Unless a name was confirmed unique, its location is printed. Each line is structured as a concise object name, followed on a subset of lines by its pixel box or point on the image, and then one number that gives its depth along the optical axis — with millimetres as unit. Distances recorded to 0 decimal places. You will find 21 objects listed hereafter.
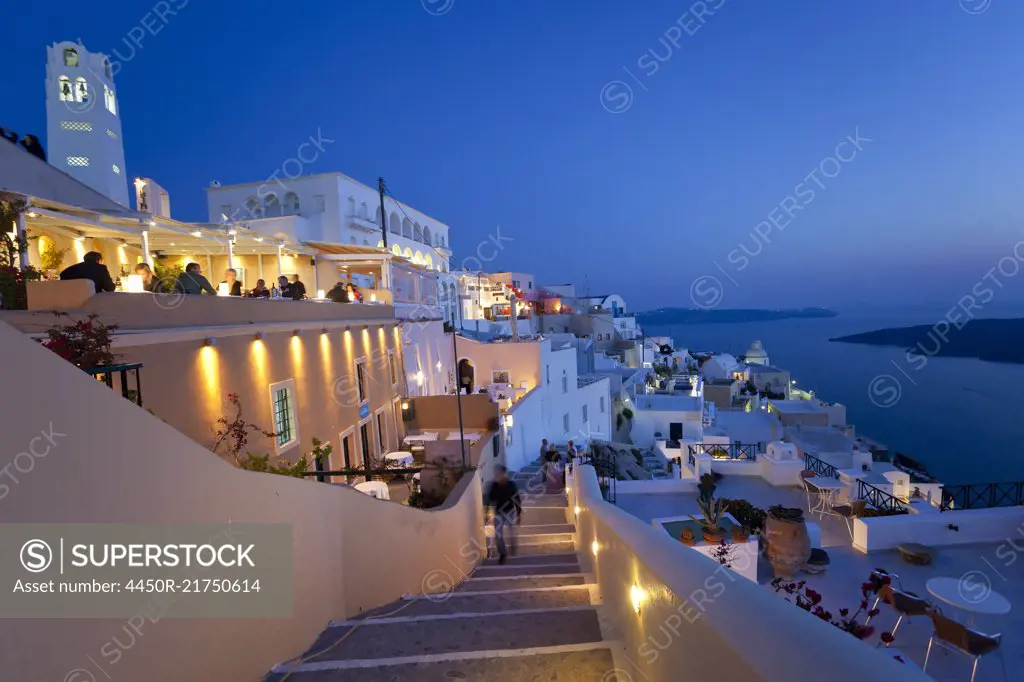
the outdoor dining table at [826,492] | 9828
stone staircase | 3525
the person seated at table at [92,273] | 5930
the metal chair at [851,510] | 9422
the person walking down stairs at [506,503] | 9375
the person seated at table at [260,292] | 10539
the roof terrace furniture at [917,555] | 7258
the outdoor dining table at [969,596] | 5105
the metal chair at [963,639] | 4578
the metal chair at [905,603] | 5207
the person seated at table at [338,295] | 12812
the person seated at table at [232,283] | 9820
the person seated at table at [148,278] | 7941
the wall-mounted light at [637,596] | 3310
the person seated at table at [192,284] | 7695
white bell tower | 26734
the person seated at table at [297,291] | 11039
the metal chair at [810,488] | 10166
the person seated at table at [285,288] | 11078
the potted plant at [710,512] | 7352
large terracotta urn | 7055
